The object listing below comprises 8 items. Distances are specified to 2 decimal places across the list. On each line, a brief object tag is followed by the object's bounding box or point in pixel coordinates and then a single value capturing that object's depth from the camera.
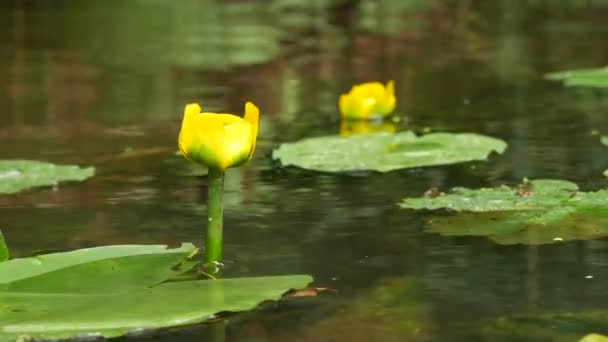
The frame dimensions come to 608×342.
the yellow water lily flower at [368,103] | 7.87
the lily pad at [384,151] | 5.84
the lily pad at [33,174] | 5.59
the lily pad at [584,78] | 8.95
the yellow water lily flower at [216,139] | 3.57
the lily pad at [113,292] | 3.08
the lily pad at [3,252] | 3.58
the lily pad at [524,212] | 4.22
